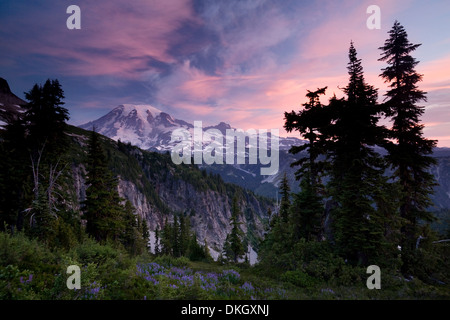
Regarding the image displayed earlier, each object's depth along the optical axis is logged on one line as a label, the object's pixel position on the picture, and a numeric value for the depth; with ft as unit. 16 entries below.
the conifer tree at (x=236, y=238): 135.95
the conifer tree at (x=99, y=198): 72.69
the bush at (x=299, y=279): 33.73
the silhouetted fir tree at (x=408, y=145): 47.93
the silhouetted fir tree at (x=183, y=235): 201.26
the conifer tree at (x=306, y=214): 51.65
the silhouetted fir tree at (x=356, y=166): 38.70
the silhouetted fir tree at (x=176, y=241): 211.20
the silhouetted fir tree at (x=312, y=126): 53.01
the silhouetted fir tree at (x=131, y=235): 153.81
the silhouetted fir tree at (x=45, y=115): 61.87
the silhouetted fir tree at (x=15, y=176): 62.49
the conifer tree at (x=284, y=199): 97.69
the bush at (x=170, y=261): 38.87
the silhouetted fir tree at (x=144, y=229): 244.71
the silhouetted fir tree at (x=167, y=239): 220.23
